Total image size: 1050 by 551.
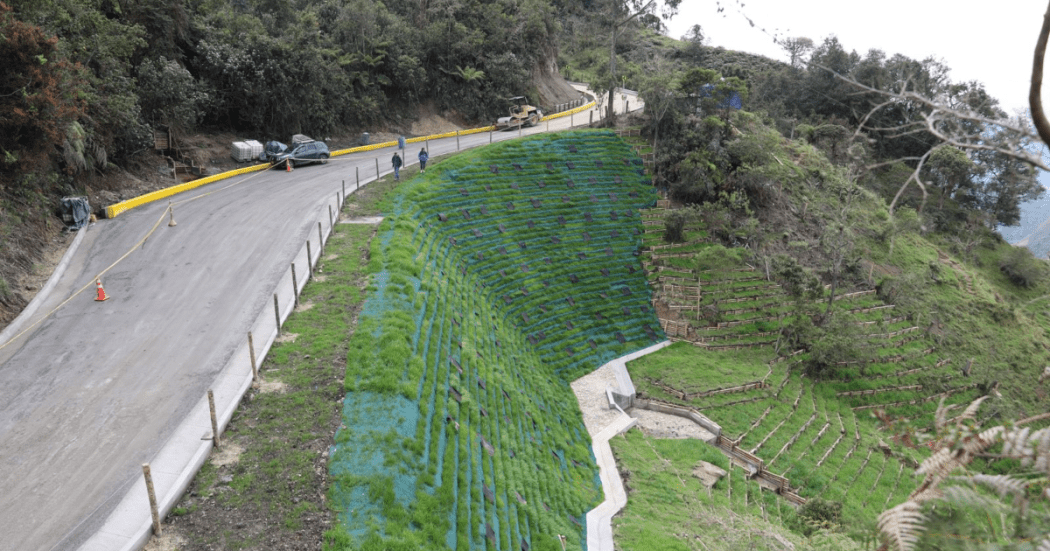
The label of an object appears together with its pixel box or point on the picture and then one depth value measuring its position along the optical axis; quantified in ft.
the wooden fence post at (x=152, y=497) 30.22
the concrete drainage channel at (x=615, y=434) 53.21
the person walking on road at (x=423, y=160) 96.53
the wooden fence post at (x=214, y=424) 36.33
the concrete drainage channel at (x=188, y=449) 30.94
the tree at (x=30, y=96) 55.21
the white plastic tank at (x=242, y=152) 99.25
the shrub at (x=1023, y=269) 131.34
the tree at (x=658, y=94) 117.08
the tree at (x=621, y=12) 128.69
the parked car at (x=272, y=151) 101.35
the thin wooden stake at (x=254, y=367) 44.09
